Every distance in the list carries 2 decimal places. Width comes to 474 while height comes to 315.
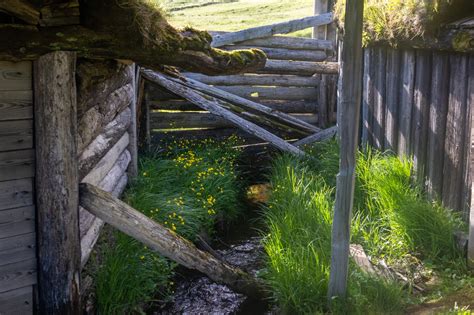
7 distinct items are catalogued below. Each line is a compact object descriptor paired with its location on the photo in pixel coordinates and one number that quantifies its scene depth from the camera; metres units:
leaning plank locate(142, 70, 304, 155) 9.05
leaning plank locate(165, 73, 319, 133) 9.55
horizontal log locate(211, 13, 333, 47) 10.11
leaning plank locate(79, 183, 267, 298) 4.65
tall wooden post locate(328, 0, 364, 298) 4.40
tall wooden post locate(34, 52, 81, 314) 4.20
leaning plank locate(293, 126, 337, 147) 10.05
